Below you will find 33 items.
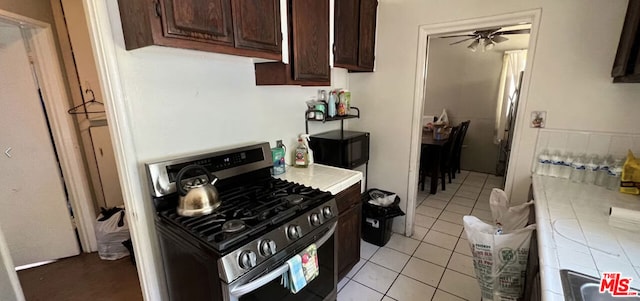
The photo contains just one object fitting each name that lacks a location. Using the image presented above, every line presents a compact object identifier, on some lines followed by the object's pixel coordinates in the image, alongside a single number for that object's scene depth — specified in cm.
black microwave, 221
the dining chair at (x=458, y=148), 403
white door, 199
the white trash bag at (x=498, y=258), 129
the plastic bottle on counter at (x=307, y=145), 214
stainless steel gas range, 104
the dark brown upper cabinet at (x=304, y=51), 159
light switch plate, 181
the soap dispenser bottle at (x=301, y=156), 208
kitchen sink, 77
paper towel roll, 111
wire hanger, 235
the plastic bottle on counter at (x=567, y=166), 170
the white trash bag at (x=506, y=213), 161
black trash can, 240
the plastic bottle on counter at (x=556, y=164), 174
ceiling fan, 302
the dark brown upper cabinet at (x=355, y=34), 197
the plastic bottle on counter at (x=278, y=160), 193
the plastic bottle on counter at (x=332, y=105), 230
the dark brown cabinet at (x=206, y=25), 103
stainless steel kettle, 123
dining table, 354
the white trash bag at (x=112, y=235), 223
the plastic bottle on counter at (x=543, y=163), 181
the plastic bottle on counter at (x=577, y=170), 165
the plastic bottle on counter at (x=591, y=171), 161
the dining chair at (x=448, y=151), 378
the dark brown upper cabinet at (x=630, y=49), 131
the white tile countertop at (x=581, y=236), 87
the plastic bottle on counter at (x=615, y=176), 152
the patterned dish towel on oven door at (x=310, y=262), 125
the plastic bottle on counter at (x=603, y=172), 158
